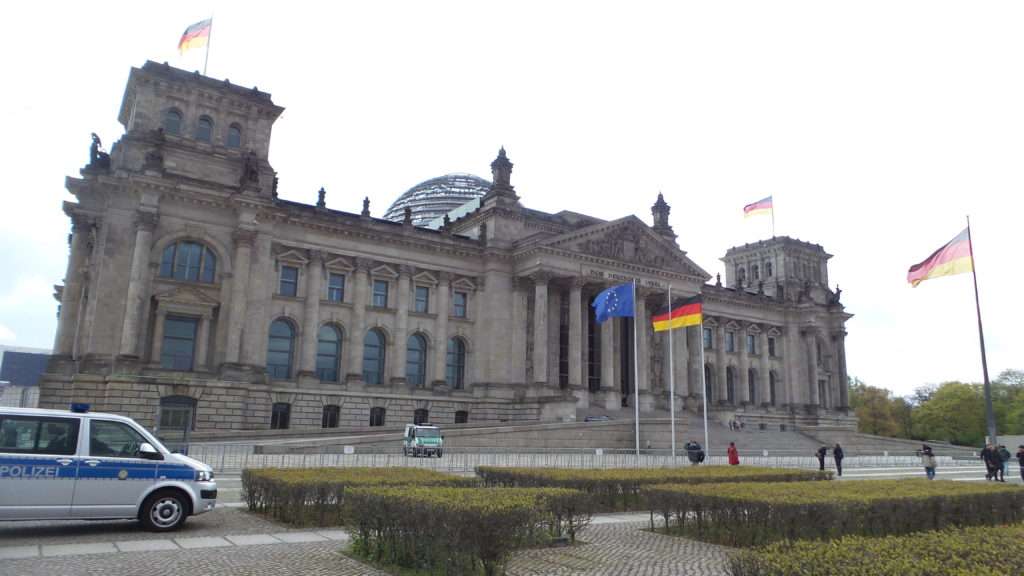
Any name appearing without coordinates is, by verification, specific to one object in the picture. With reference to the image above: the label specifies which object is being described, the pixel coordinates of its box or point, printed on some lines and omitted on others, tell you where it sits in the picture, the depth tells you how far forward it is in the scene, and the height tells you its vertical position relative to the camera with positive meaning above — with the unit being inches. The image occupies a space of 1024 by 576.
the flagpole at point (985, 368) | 1316.4 +121.8
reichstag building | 1733.5 +339.7
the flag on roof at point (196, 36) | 1925.4 +990.1
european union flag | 1763.0 +297.4
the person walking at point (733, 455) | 1414.9 -50.4
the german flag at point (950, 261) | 1412.4 +334.9
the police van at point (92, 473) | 527.8 -43.6
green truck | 1480.1 -41.4
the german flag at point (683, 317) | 1706.4 +262.9
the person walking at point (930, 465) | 1318.9 -56.2
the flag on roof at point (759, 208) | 2972.4 +898.1
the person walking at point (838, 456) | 1442.2 -48.4
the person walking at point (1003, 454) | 1391.7 -35.6
